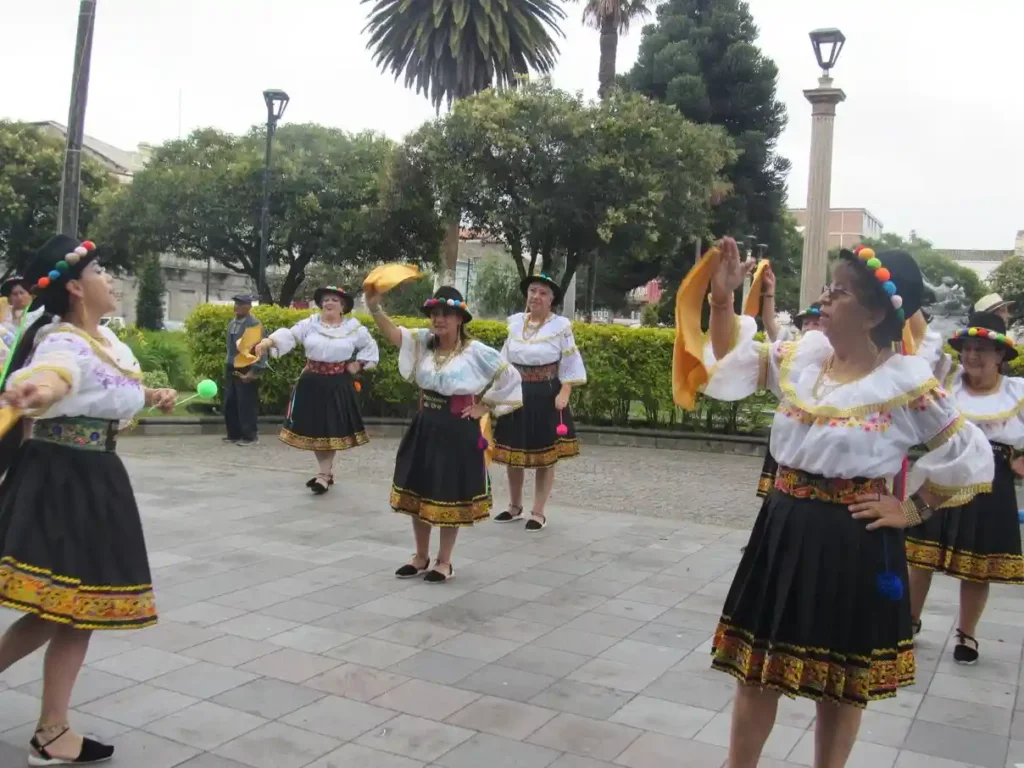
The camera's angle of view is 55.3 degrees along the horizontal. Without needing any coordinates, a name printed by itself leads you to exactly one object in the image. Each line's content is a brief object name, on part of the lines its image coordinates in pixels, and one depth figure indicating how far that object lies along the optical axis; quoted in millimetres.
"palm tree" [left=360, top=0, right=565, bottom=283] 26094
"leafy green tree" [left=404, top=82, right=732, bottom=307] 19406
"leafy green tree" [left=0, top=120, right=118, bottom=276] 30734
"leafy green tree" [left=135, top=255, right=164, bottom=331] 38406
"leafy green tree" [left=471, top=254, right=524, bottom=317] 30922
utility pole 9898
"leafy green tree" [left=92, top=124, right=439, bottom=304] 27875
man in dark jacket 11953
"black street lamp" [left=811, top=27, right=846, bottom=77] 12516
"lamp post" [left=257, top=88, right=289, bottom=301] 17422
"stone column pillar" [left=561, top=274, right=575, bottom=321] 24188
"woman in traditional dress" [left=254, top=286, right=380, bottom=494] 8656
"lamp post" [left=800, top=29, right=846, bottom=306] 13711
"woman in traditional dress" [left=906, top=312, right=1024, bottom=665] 4746
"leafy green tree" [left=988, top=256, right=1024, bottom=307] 38500
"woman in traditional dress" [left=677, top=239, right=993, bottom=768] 2854
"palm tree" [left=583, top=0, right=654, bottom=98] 23875
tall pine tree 28609
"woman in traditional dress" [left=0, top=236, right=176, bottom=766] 3250
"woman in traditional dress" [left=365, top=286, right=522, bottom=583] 5871
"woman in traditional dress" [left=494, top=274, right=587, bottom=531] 7688
